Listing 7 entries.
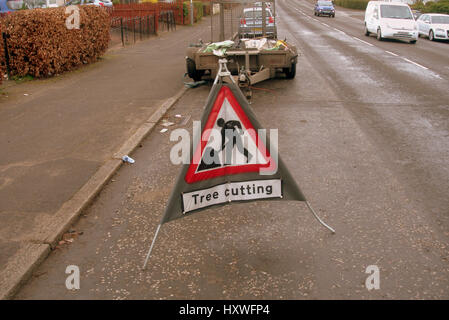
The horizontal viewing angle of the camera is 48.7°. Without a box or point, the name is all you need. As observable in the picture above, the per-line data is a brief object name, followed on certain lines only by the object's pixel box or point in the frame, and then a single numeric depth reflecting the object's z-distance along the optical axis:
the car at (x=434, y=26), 27.23
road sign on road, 4.36
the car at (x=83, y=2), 28.14
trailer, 11.37
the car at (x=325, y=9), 50.81
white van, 24.42
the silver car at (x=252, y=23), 12.86
